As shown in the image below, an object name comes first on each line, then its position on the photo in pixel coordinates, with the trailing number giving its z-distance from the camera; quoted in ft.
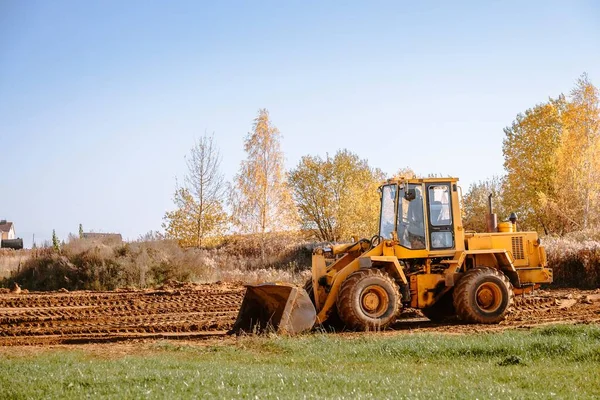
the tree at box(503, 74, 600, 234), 131.23
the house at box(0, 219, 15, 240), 315.17
